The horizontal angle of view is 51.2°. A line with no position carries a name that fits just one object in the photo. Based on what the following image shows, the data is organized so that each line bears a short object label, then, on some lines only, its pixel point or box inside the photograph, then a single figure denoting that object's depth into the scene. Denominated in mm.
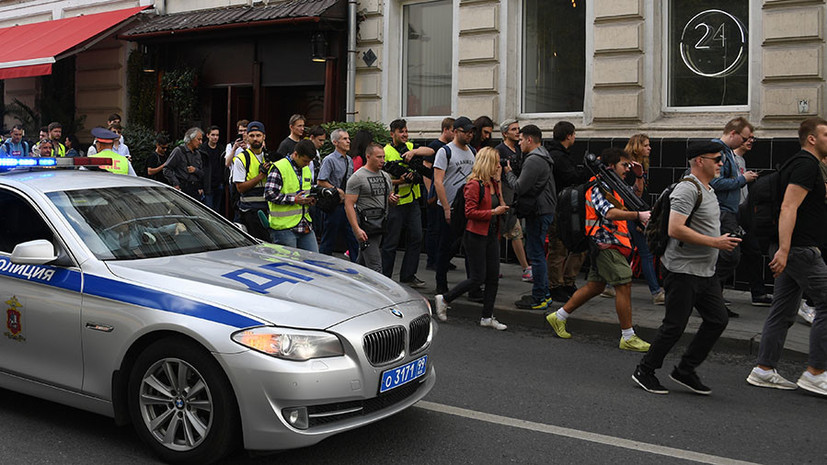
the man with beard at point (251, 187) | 9094
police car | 4156
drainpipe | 14362
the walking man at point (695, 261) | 5730
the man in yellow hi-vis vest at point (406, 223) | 9641
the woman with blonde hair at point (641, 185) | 9266
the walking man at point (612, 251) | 7215
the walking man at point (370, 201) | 8711
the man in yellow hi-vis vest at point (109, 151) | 9297
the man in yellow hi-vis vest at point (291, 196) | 8344
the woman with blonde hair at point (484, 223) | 7988
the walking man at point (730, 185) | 8188
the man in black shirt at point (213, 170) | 13289
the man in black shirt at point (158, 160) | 13672
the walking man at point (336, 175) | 9656
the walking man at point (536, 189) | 8914
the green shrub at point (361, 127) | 12773
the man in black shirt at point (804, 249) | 5969
